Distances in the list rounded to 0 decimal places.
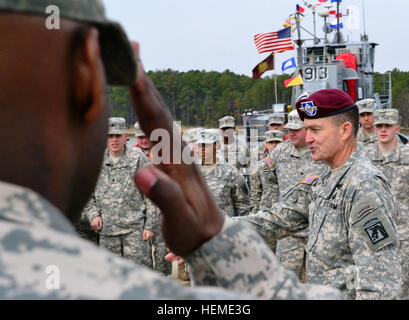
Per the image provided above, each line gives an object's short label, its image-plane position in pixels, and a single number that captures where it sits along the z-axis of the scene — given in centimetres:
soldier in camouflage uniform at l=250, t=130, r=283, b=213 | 742
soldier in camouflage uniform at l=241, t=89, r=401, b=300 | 263
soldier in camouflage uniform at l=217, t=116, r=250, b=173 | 961
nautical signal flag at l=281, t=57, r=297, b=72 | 1754
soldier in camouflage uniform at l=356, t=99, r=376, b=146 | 874
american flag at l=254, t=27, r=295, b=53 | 1541
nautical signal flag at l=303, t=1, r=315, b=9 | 1983
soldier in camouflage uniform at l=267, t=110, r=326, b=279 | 607
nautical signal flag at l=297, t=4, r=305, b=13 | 1850
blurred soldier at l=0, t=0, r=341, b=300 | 73
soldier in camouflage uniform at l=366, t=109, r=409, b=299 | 608
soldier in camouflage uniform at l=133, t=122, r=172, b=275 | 708
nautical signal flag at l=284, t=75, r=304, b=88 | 1542
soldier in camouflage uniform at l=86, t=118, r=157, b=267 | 661
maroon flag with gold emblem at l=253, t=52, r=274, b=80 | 1545
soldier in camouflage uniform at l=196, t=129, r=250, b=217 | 675
